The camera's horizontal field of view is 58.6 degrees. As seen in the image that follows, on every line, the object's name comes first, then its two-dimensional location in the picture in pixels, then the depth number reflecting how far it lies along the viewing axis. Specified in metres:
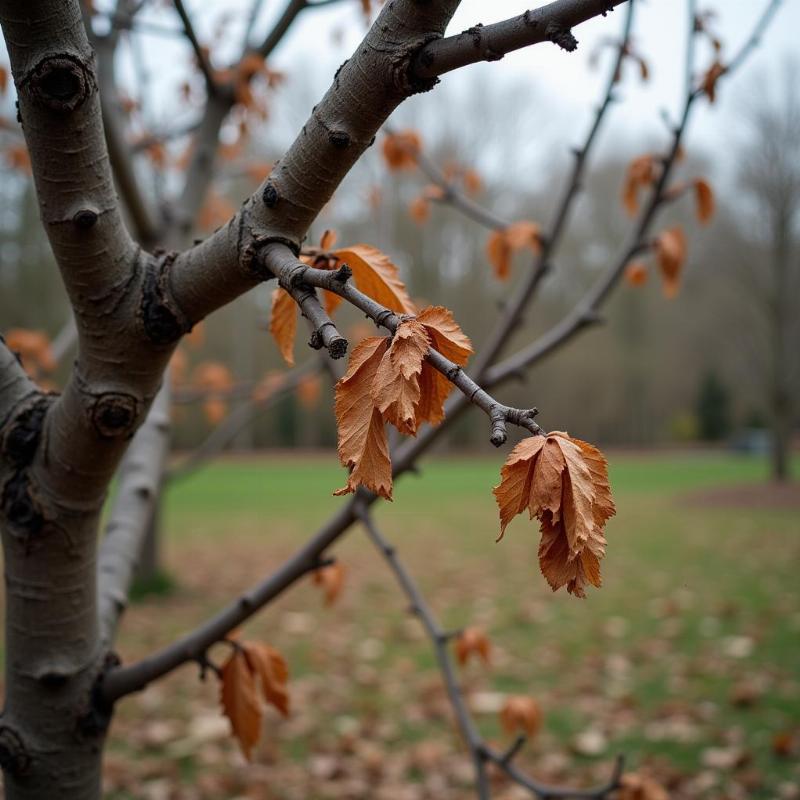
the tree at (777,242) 17.27
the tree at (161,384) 0.68
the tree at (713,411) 36.00
